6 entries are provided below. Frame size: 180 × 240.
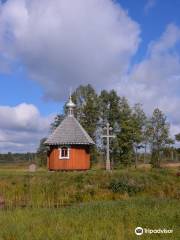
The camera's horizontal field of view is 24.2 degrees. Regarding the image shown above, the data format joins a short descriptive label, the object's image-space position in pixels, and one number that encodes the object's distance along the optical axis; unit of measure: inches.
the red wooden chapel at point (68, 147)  1451.8
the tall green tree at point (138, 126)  2100.1
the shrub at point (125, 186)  985.7
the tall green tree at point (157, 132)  2154.3
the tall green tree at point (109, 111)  2209.6
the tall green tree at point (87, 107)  2236.7
